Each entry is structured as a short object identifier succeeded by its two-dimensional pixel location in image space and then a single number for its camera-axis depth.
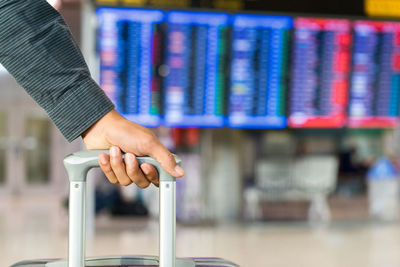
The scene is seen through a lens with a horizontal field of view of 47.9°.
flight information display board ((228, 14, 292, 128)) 4.45
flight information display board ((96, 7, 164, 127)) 4.22
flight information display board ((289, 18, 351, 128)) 4.57
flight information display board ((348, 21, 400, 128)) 4.70
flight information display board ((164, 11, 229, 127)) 4.34
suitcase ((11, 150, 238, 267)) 0.81
